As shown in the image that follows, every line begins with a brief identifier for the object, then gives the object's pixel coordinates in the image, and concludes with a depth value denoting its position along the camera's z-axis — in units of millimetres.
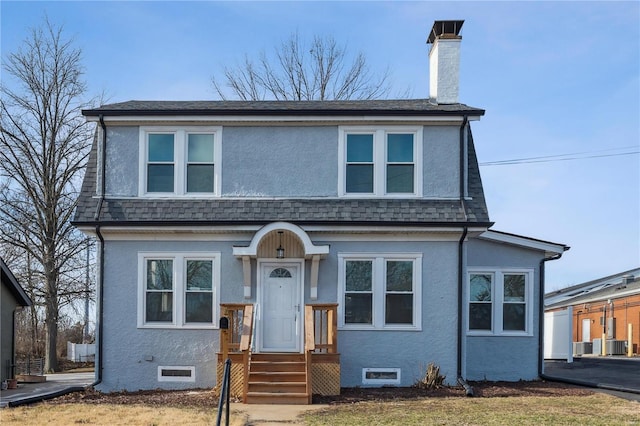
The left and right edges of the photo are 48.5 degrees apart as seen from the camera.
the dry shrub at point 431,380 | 14297
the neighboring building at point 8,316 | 18609
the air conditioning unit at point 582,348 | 34719
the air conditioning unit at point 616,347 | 33156
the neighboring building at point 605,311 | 34375
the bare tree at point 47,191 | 26062
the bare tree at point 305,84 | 32531
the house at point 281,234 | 14719
